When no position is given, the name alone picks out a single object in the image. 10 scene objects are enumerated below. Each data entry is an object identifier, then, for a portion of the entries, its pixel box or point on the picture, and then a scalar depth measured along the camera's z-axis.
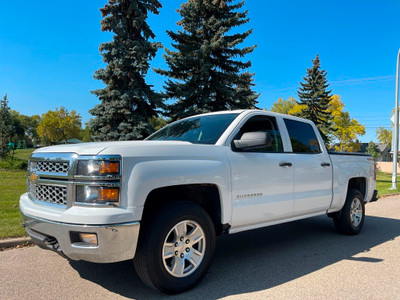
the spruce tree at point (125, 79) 15.05
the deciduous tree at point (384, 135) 67.25
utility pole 14.41
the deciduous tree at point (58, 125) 49.22
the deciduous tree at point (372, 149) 63.47
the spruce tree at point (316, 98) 37.88
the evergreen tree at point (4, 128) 17.66
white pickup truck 2.85
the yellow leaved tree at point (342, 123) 40.83
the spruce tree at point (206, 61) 16.86
